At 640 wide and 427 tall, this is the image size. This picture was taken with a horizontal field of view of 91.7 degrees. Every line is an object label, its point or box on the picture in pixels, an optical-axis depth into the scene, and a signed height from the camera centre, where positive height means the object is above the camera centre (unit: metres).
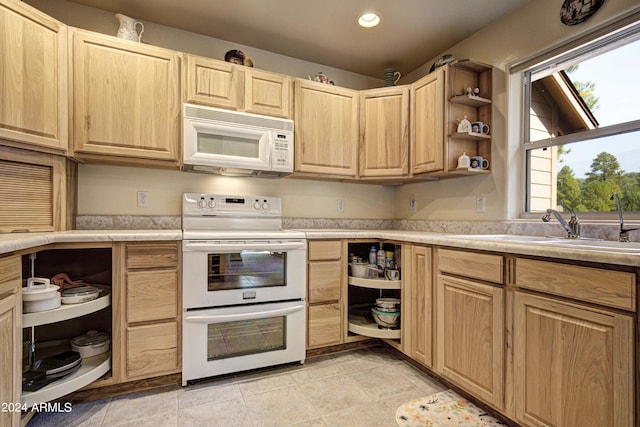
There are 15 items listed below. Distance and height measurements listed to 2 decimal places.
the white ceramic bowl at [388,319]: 2.29 -0.76
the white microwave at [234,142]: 2.13 +0.53
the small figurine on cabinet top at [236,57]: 2.37 +1.21
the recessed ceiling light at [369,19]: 2.25 +1.46
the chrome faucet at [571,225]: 1.71 -0.04
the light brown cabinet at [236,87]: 2.18 +0.95
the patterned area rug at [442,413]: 1.56 -1.03
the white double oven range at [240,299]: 1.89 -0.54
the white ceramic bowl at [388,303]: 2.31 -0.65
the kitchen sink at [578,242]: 1.28 -0.12
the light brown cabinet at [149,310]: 1.77 -0.56
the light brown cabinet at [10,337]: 1.22 -0.51
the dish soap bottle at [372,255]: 2.48 -0.31
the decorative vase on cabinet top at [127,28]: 2.10 +1.27
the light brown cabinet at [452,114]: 2.26 +0.78
